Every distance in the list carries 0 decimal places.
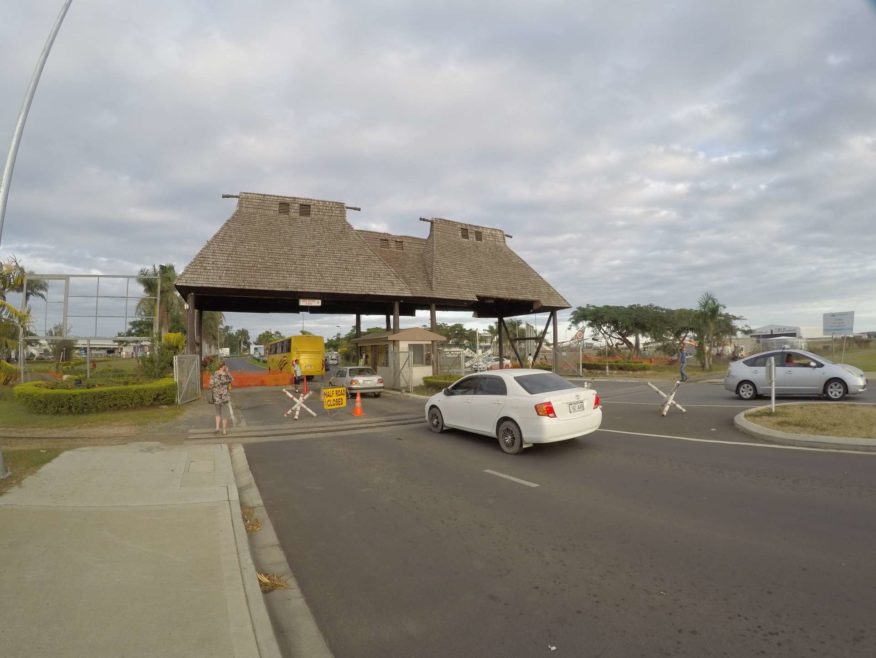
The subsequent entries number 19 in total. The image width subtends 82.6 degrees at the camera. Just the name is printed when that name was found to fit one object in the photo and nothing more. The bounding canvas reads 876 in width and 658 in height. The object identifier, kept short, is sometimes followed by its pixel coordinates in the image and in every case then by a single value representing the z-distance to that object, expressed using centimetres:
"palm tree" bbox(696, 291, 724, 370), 3466
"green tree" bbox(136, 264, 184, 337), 3850
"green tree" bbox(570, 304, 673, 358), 5684
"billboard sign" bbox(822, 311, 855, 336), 2453
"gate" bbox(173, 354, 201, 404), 1778
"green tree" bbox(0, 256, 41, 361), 2119
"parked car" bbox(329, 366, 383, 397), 2117
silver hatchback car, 1374
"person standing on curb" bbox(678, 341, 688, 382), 2123
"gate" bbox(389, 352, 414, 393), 2461
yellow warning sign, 1551
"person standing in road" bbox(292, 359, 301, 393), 2562
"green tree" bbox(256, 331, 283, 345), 12877
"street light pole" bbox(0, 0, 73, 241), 827
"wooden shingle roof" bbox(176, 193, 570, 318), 2200
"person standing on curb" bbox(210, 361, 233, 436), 1207
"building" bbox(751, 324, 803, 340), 7072
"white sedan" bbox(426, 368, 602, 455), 867
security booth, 2278
